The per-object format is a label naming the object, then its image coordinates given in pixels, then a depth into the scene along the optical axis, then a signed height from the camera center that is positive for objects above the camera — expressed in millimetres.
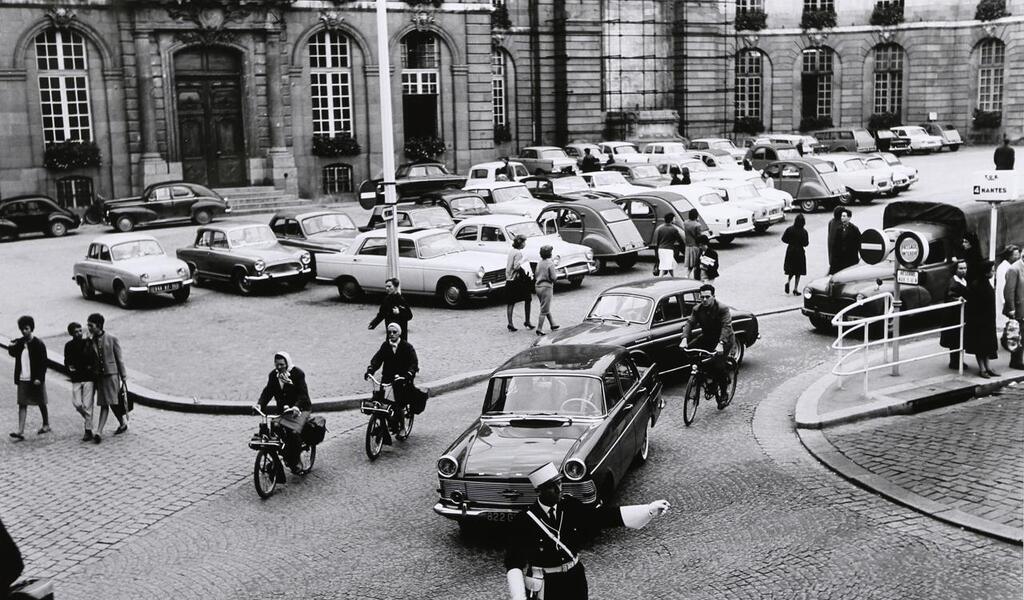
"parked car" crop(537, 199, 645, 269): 24000 -1369
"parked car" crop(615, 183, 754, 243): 25828 -1119
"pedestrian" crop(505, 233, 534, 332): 18297 -1904
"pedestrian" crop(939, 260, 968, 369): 13938 -2200
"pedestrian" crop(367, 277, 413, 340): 15914 -1989
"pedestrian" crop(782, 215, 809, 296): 20422 -1672
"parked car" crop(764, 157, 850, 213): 32488 -695
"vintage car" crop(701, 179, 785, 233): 28375 -1054
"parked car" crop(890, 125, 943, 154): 53134 +856
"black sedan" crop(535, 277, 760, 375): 14031 -2077
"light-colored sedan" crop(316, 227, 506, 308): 20812 -1866
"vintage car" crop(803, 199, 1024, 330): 16750 -1799
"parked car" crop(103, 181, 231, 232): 33688 -877
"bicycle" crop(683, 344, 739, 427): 13023 -2710
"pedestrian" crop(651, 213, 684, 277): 21258 -1469
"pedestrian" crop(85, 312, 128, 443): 13570 -2357
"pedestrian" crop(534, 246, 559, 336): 18016 -1908
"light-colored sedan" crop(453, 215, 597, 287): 22031 -1511
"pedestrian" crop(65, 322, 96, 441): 13424 -2340
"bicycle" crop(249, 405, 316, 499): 11094 -2887
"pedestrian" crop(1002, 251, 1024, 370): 14109 -1856
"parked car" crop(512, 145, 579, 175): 39000 +269
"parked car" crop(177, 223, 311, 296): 23000 -1749
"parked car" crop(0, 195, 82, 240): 32594 -1040
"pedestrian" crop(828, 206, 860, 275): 19625 -1512
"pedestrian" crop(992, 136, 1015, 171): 29006 -95
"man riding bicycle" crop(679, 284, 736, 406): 13570 -2048
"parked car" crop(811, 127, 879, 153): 49919 +859
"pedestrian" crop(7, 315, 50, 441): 13398 -2344
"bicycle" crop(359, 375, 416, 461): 12148 -2819
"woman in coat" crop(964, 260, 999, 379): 13688 -2067
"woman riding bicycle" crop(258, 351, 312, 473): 11453 -2379
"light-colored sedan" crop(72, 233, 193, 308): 21875 -1835
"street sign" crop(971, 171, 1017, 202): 14383 -416
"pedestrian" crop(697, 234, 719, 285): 18428 -1717
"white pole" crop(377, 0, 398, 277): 18656 +563
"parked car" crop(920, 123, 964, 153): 54688 +1105
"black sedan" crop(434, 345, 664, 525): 9531 -2493
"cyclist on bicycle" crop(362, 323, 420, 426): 12773 -2205
